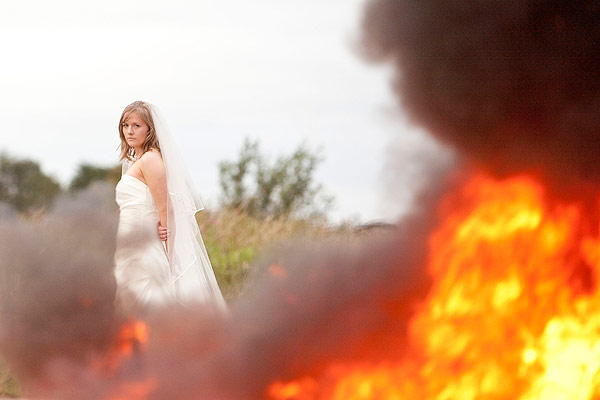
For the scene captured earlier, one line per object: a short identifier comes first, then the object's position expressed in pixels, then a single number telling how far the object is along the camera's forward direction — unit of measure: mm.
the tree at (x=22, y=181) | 31312
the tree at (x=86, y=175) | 31866
